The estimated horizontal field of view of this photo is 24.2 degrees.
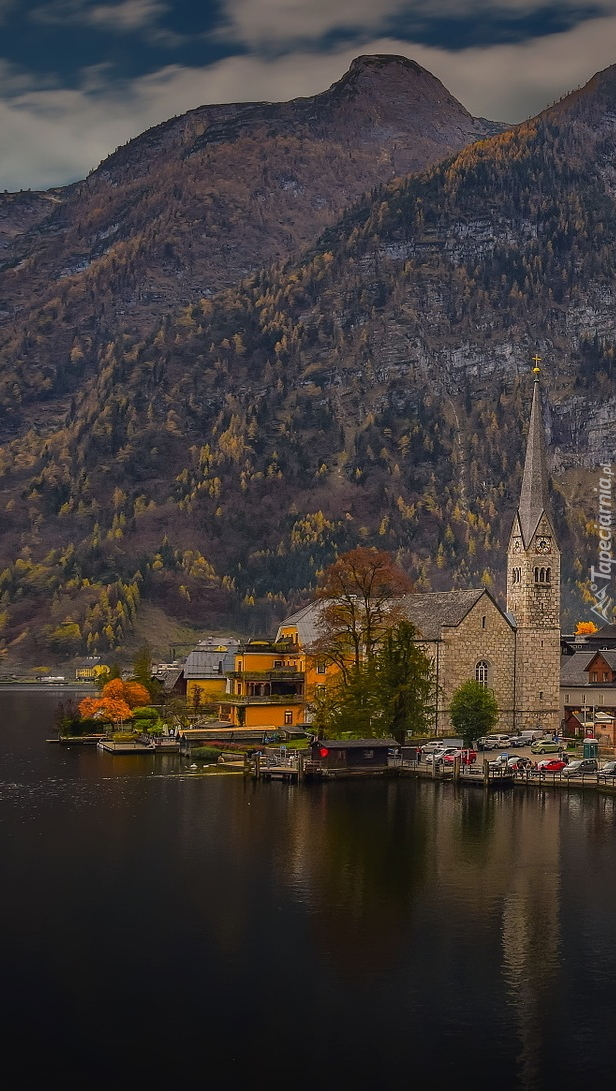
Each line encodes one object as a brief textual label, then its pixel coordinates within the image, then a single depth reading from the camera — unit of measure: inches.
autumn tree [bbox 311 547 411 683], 4598.9
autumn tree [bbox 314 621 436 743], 4224.9
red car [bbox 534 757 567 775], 3923.0
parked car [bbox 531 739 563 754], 4362.7
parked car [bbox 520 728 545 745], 4626.0
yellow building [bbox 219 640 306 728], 5137.8
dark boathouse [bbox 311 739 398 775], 3993.6
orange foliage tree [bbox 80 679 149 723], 5713.6
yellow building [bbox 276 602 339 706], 4953.3
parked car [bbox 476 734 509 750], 4463.6
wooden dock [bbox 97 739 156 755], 4849.9
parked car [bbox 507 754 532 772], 3946.9
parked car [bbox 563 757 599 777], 3875.5
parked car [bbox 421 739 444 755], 4266.7
